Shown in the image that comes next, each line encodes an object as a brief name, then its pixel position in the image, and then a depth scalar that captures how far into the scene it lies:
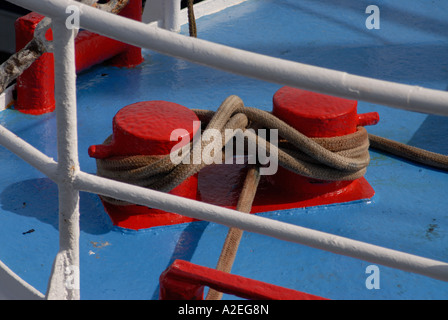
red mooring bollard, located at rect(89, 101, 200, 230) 3.76
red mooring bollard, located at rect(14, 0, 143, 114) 4.14
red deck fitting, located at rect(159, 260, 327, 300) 3.28
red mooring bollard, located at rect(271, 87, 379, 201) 3.84
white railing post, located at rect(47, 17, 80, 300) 3.23
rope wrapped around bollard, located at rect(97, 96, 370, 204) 3.75
